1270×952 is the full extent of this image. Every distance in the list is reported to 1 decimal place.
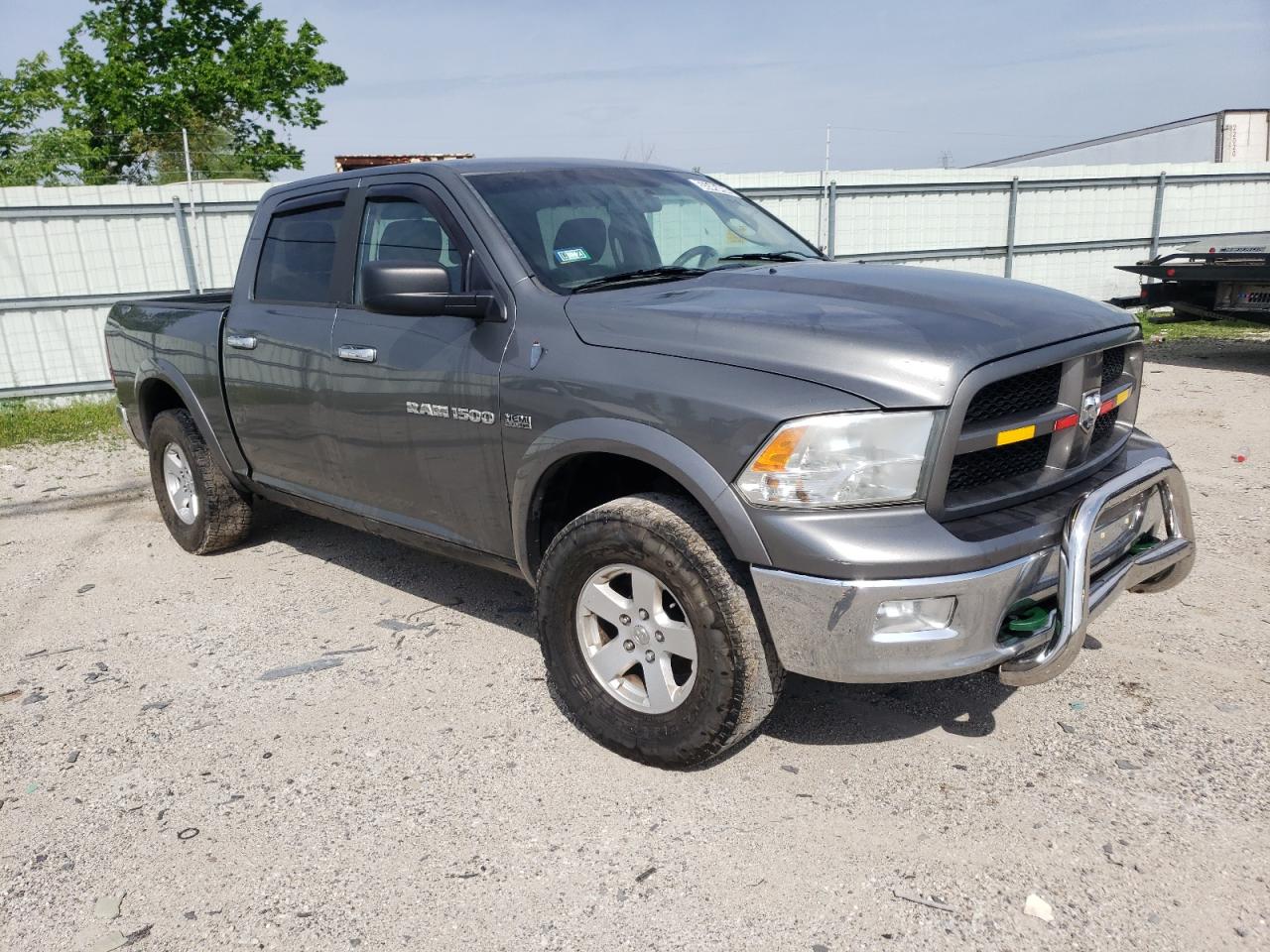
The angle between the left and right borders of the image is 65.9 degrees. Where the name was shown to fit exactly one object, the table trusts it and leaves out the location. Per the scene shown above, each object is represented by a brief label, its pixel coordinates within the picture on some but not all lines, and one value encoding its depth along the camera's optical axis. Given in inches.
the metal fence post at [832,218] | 527.2
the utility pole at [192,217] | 433.7
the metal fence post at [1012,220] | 568.4
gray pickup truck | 99.3
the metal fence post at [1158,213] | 596.6
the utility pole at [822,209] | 525.7
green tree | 1149.1
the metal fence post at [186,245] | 430.9
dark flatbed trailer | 358.6
